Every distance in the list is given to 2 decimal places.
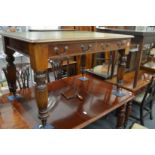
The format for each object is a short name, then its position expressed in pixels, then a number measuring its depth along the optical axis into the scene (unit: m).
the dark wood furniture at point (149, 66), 2.89
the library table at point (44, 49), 0.99
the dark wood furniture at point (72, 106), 1.30
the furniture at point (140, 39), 1.98
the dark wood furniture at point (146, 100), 2.11
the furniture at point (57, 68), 2.23
